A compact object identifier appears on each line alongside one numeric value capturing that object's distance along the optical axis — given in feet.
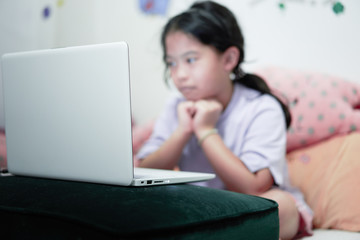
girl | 3.57
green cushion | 1.96
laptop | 2.36
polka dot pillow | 4.41
